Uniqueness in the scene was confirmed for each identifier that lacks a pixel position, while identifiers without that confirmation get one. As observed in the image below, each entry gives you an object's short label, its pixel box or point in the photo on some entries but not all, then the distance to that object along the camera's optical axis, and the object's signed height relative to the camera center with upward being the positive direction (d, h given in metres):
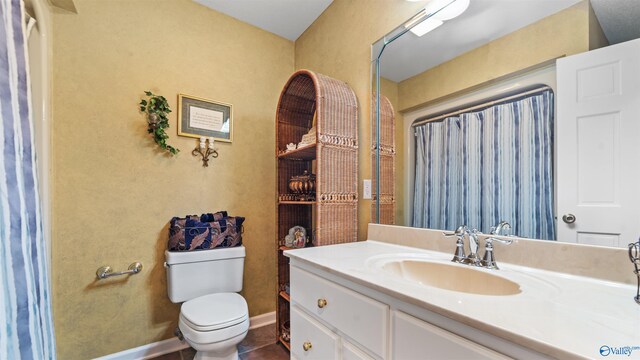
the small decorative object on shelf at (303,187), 1.77 -0.03
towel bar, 1.57 -0.55
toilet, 1.34 -0.71
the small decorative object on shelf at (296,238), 1.86 -0.40
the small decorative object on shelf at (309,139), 1.61 +0.27
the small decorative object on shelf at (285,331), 1.80 -1.04
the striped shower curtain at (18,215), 0.75 -0.10
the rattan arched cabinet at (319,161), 1.54 +0.14
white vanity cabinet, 0.62 -0.44
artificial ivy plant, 1.70 +0.43
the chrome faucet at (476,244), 0.95 -0.24
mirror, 0.85 +0.42
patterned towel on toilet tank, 1.69 -0.33
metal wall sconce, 1.90 +0.23
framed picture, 1.85 +0.47
